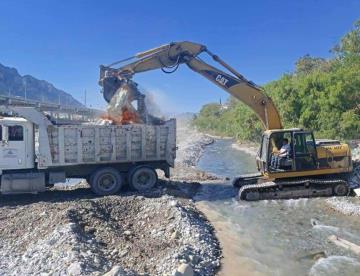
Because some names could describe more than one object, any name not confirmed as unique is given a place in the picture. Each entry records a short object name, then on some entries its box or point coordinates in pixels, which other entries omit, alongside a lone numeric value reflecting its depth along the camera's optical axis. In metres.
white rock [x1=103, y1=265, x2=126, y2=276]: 6.85
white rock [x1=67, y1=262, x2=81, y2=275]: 7.32
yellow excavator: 14.82
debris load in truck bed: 16.12
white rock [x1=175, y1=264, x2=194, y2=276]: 7.48
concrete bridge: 15.80
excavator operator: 14.86
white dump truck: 14.44
